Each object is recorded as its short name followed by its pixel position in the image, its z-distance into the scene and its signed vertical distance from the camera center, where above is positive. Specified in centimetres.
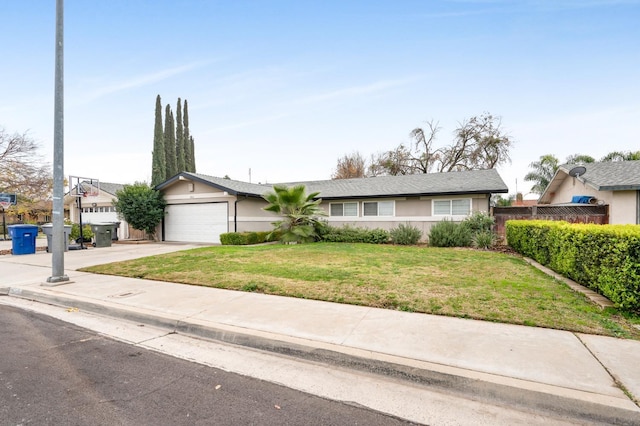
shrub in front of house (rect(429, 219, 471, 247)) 1368 -98
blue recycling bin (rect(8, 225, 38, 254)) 1259 -83
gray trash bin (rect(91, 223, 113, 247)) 1566 -87
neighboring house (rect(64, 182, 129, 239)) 2178 +48
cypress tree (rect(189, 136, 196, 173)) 4062 +822
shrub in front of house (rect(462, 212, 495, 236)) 1382 -46
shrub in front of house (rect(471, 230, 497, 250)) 1283 -114
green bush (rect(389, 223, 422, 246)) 1498 -105
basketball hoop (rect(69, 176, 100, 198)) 1400 +148
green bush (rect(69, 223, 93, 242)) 1675 -87
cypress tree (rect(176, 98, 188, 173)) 3819 +913
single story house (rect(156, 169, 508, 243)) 1550 +65
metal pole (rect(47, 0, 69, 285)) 711 +154
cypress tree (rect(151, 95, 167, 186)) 3469 +664
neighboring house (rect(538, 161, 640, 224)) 1320 +121
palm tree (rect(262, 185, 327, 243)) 1502 +17
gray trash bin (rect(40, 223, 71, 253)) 1283 -70
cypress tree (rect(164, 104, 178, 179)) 3675 +843
